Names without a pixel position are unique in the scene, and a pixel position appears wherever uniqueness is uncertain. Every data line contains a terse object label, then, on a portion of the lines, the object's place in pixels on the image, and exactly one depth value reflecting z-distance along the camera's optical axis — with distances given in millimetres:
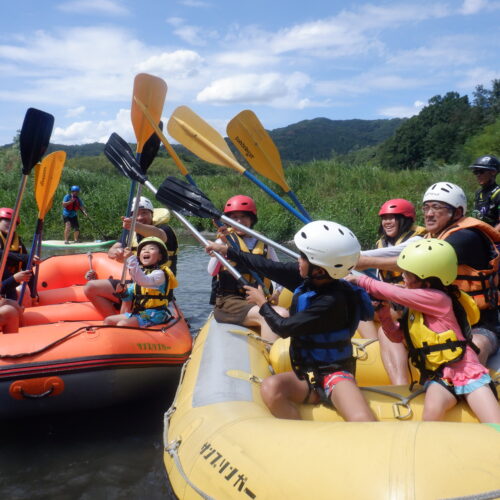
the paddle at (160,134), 4098
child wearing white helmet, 2340
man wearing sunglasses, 4693
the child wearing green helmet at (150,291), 3828
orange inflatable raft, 3188
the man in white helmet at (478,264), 2691
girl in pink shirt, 2203
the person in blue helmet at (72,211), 12094
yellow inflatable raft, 1569
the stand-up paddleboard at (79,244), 11844
